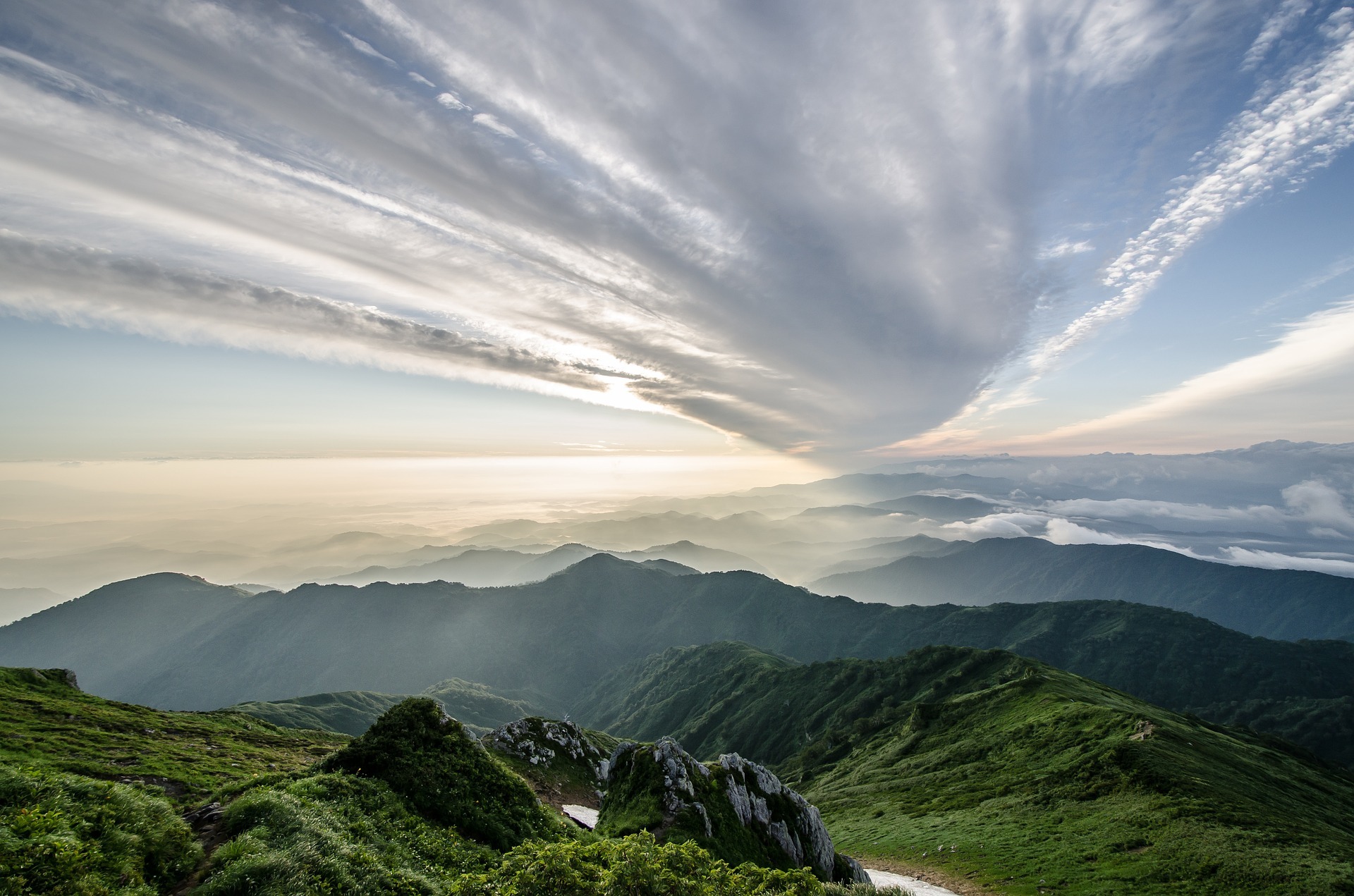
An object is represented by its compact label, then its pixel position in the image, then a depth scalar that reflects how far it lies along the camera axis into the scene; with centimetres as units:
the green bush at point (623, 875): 1755
